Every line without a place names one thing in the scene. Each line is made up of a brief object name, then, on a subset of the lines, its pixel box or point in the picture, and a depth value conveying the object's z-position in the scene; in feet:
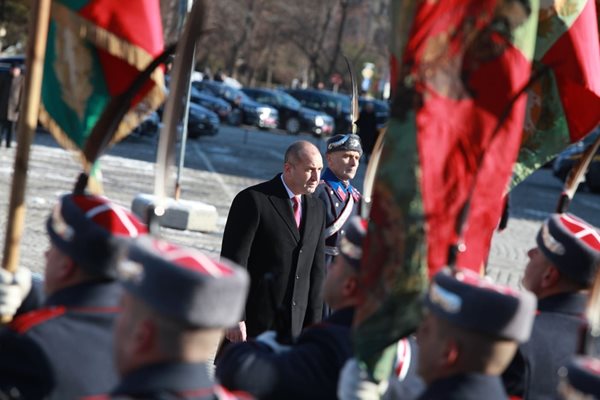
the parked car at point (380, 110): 166.75
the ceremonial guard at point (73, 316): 17.88
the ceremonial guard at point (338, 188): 37.13
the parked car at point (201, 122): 149.51
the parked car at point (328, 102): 202.95
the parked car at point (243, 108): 191.86
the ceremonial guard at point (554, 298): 22.65
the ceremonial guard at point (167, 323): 15.86
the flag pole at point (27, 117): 20.43
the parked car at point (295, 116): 194.70
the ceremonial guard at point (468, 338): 17.45
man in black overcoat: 33.01
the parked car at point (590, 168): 133.02
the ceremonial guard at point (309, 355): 20.18
